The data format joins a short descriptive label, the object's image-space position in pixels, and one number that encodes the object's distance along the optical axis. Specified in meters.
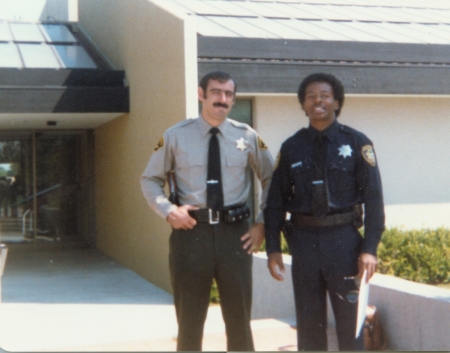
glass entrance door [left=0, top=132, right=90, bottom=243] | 11.05
